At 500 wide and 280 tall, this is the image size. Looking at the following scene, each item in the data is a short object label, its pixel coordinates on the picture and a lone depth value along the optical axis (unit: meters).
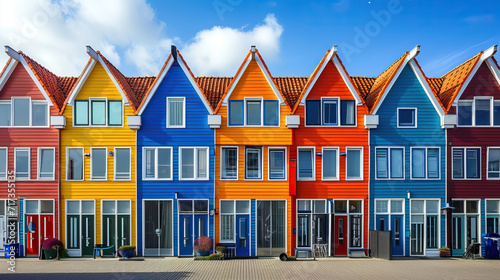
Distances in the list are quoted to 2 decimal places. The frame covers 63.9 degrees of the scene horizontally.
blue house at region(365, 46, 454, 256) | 22.34
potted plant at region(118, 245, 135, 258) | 21.13
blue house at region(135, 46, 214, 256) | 22.14
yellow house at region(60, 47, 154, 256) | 22.09
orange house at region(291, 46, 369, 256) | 22.27
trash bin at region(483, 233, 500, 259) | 21.84
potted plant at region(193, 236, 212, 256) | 21.27
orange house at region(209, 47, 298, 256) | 22.16
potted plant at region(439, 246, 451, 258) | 21.97
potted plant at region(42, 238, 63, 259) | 21.14
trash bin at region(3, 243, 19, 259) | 21.19
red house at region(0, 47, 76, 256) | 22.05
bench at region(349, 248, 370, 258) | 21.88
